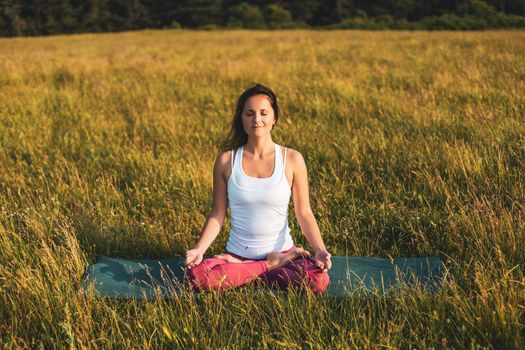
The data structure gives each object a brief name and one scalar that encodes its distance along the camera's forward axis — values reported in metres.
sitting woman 2.93
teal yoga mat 2.84
